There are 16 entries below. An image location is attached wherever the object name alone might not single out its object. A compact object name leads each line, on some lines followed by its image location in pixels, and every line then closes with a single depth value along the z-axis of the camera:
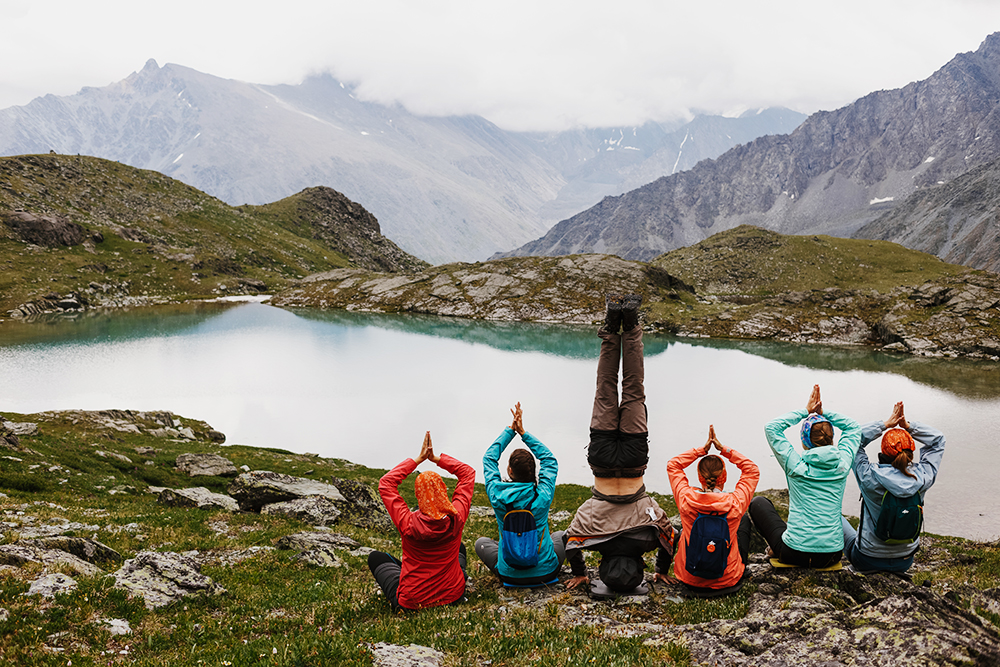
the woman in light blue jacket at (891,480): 9.62
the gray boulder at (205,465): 24.31
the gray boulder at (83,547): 11.41
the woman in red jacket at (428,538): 8.70
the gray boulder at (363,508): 19.22
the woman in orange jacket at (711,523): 9.13
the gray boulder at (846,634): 6.19
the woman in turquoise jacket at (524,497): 9.54
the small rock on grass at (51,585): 9.09
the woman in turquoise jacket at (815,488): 9.64
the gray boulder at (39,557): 10.18
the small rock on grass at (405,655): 7.37
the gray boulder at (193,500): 19.02
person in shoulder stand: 9.92
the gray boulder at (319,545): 13.36
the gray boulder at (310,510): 18.56
